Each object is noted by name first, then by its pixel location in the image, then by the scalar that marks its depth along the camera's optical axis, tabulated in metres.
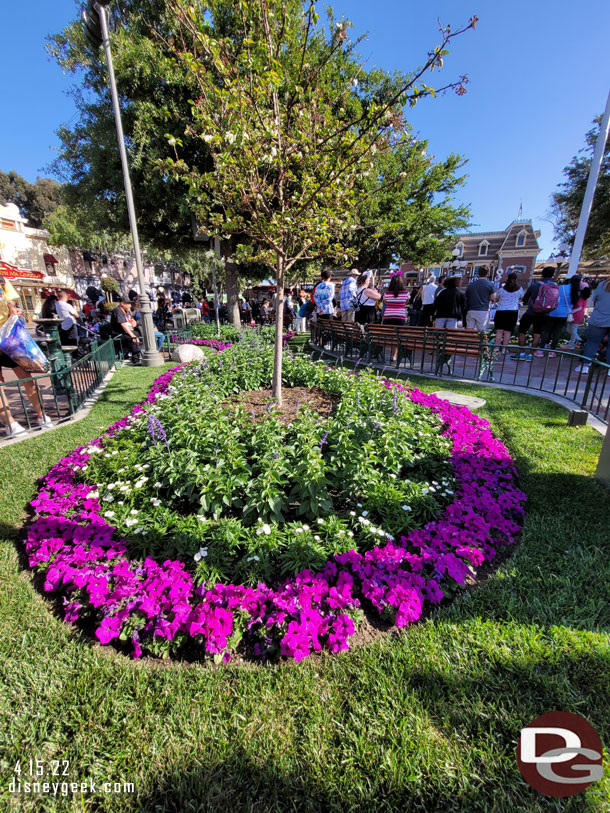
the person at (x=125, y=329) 9.16
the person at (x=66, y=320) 7.92
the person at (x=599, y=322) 6.01
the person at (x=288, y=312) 14.23
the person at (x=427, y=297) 9.62
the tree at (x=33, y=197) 49.78
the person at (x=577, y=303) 8.33
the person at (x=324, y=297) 9.82
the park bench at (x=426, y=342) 6.68
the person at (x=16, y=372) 4.33
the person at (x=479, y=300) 7.60
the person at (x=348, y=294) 8.71
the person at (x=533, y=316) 7.73
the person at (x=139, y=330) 10.18
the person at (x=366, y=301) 8.57
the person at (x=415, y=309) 12.31
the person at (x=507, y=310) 7.88
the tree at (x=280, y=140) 3.17
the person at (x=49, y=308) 10.19
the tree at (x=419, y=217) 15.11
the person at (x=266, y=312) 20.55
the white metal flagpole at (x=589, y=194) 10.41
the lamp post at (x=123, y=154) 7.12
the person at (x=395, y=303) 8.01
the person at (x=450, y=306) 7.85
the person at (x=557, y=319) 7.61
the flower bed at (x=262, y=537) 1.92
